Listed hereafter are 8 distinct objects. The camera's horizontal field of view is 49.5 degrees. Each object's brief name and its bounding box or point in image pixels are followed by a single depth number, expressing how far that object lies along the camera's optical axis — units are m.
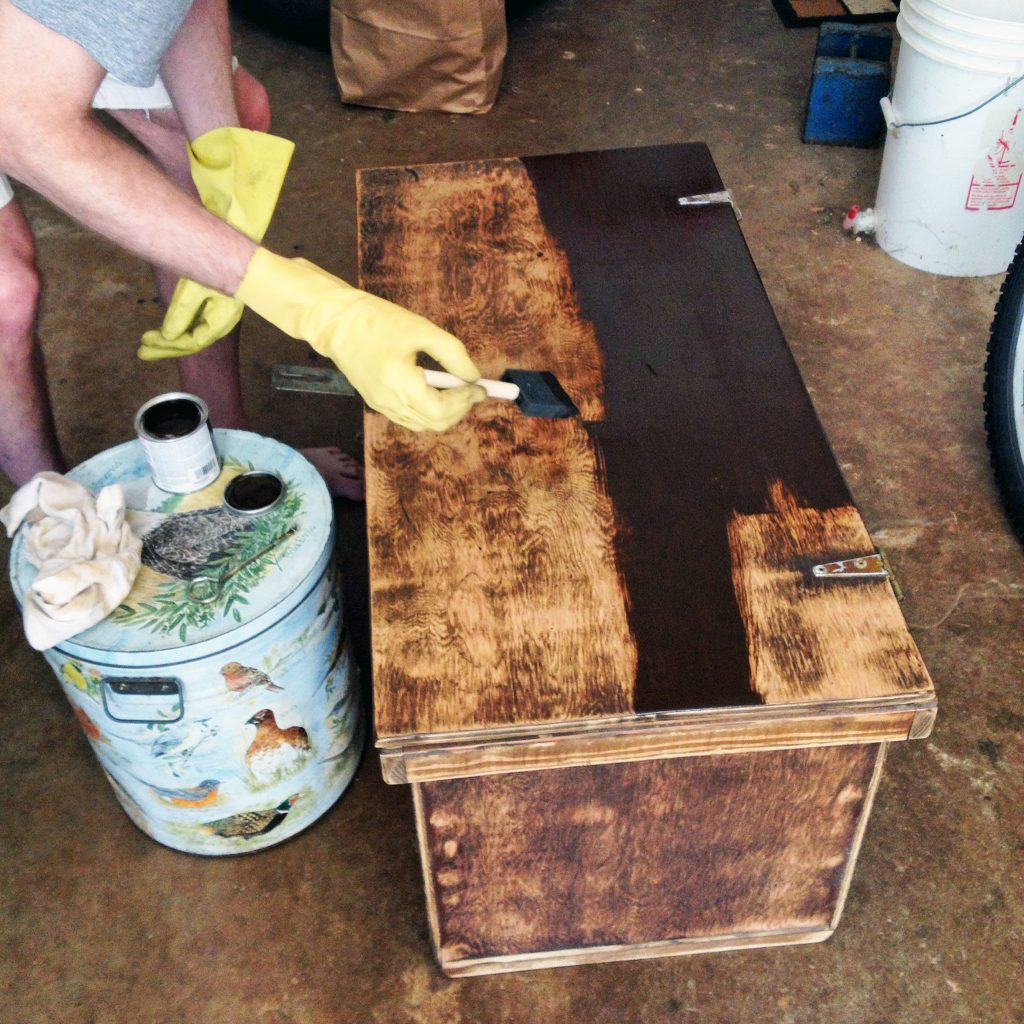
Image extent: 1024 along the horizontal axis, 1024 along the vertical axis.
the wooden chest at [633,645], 1.16
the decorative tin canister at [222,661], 1.28
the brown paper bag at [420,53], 2.88
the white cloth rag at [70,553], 1.24
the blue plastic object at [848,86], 2.83
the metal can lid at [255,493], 1.41
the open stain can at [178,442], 1.37
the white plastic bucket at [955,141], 2.22
